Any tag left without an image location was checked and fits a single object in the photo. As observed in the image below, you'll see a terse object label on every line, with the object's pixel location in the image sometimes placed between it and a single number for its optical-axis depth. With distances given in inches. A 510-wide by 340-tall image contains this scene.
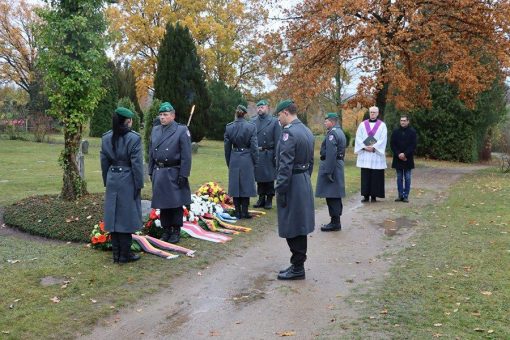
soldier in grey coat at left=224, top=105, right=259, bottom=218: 385.7
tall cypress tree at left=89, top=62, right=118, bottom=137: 1326.3
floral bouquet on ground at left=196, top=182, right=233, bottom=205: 407.2
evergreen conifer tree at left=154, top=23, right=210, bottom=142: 1101.7
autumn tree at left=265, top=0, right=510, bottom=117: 797.2
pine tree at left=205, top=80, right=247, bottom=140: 1523.1
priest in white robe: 474.6
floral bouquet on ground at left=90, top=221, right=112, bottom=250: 288.5
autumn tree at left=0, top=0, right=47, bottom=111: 1836.9
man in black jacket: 481.4
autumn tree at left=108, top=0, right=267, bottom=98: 1624.0
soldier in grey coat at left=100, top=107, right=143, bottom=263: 266.5
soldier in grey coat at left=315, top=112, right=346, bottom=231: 367.6
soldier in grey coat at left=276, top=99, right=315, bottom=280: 245.6
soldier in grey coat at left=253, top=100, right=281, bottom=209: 422.6
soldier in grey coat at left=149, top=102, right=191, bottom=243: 302.8
